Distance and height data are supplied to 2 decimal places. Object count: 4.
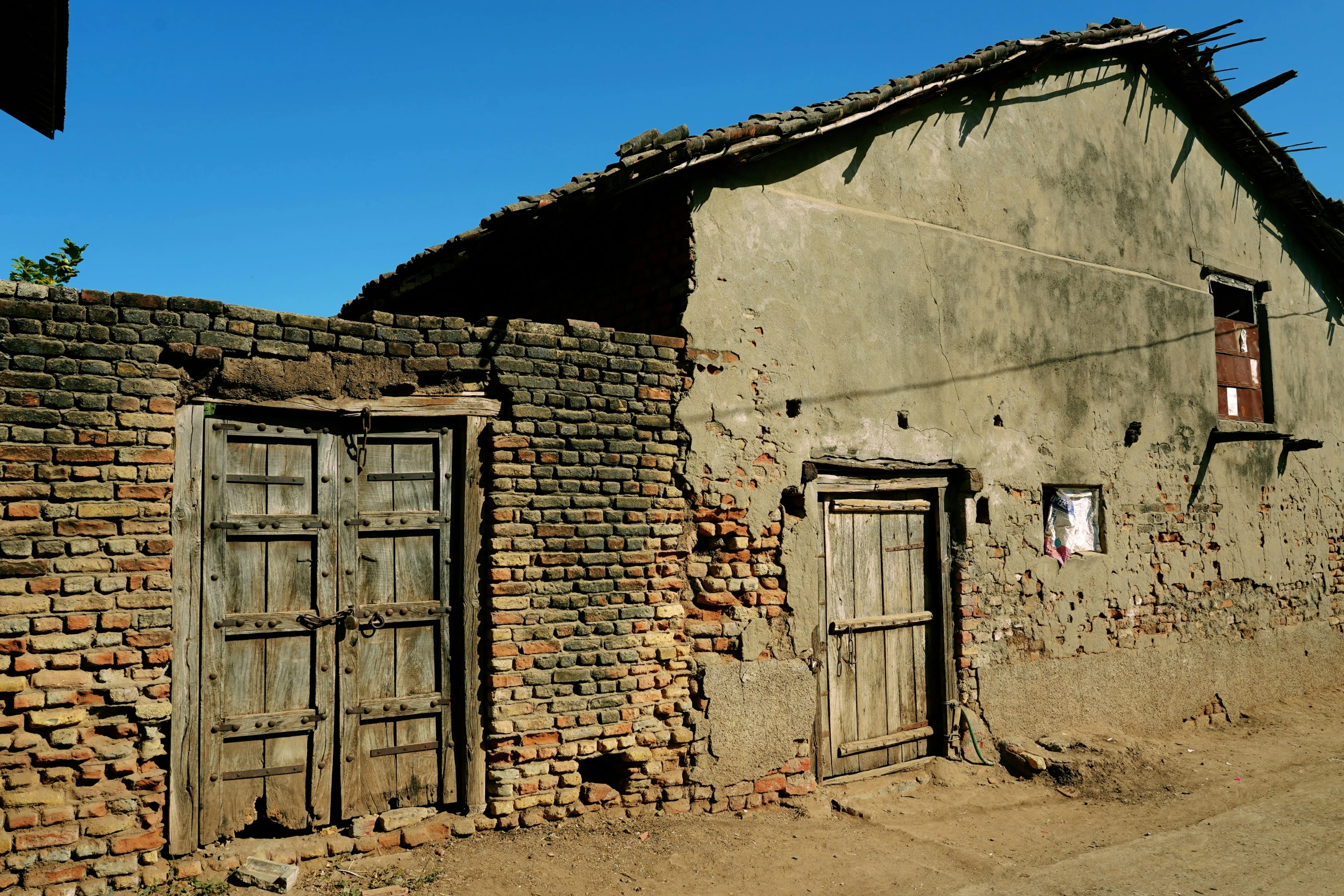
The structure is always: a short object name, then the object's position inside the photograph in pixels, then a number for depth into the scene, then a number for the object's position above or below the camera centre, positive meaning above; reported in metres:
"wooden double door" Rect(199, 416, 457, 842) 4.44 -0.55
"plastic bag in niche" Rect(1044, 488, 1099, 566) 7.49 -0.13
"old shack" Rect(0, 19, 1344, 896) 4.13 +0.10
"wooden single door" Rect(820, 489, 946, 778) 6.27 -0.86
